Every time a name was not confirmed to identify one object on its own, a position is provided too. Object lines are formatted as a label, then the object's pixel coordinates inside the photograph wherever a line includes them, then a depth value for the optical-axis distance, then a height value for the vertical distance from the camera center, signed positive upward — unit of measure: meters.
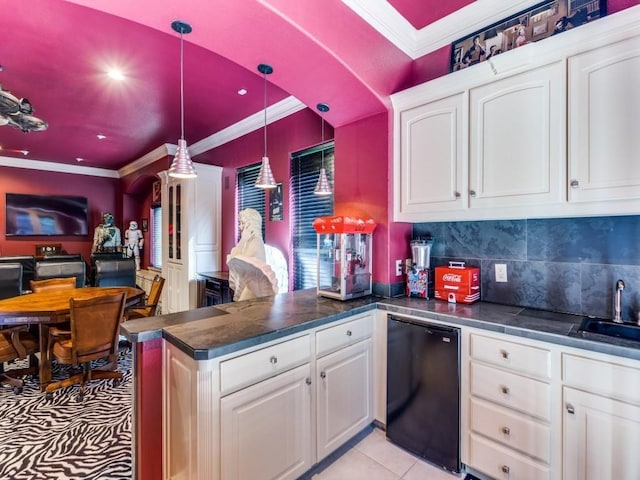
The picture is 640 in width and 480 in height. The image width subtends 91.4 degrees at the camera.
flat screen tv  6.36 +0.55
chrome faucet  1.68 -0.36
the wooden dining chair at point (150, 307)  3.41 -0.75
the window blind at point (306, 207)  3.27 +0.35
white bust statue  2.80 -0.24
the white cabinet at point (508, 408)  1.54 -0.90
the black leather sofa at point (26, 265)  5.25 -0.41
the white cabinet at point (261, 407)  1.34 -0.83
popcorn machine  2.22 -0.14
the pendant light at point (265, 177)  2.32 +0.46
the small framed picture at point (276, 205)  3.74 +0.42
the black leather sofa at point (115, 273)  4.61 -0.49
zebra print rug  1.87 -1.37
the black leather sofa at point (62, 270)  4.15 -0.41
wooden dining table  2.52 -0.59
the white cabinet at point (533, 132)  1.51 +0.60
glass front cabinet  4.41 +0.13
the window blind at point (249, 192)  4.05 +0.64
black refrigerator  1.80 -0.93
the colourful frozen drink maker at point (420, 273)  2.32 -0.26
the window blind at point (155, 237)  6.78 +0.07
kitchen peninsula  1.34 -0.67
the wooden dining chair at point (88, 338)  2.54 -0.84
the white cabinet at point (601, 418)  1.33 -0.80
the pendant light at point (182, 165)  1.91 +0.46
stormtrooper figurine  6.92 -0.02
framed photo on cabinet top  1.75 +1.30
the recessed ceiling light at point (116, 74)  2.85 +1.55
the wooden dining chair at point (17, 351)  2.68 -0.96
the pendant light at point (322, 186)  2.65 +0.45
